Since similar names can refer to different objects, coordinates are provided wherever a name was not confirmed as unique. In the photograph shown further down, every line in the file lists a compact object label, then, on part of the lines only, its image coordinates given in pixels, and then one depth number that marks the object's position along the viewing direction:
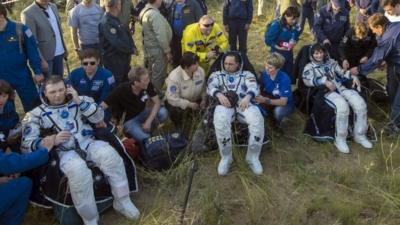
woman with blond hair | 5.12
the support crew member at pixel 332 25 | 6.08
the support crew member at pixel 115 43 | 5.29
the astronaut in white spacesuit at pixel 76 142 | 3.72
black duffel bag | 4.50
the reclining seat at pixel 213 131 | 4.72
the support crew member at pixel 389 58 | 5.08
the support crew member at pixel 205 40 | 5.61
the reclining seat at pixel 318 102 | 5.07
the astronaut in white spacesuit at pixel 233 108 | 4.47
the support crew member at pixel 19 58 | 4.63
